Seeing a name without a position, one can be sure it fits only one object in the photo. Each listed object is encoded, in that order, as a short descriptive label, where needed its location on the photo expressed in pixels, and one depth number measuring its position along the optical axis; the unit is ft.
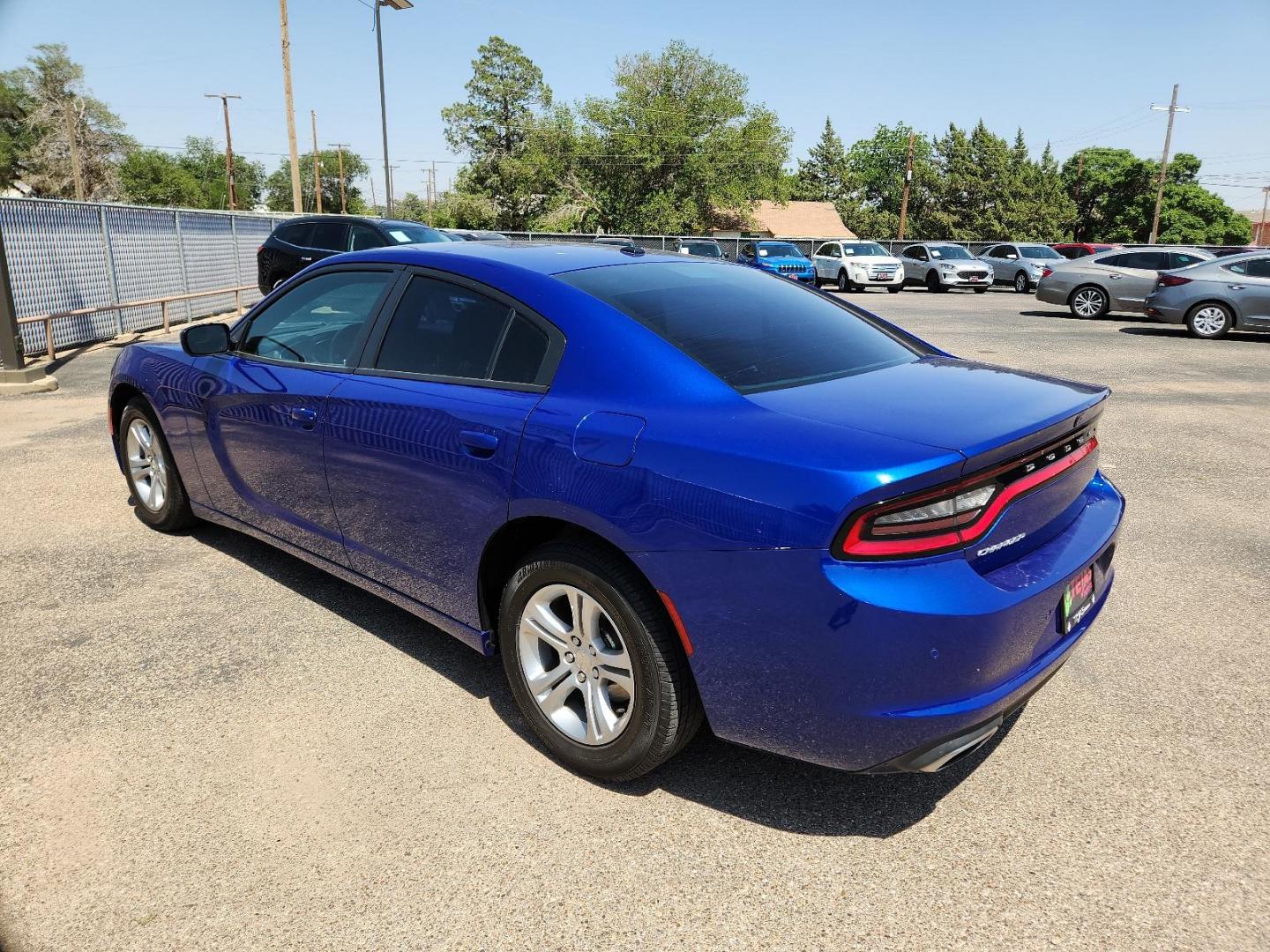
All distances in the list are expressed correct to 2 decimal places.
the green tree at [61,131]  222.48
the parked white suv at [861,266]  97.25
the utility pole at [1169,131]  187.83
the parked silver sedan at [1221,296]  50.70
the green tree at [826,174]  338.75
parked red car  104.42
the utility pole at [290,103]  94.48
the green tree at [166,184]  249.55
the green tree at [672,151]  195.00
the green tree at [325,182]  390.42
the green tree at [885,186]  302.25
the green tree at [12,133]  228.43
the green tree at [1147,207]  265.54
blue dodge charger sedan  7.16
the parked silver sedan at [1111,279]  61.00
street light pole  82.19
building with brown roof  245.45
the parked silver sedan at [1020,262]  95.61
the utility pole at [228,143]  188.65
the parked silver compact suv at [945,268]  97.96
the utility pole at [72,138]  161.99
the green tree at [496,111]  231.50
